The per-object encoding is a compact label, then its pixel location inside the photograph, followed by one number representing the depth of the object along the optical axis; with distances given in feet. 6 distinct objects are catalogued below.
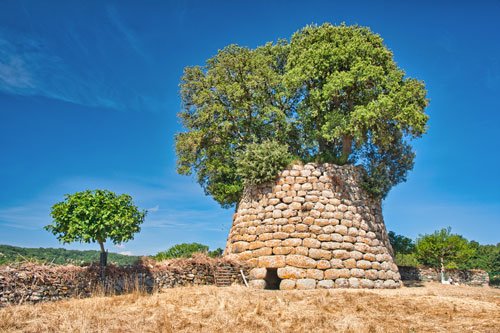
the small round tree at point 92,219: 41.84
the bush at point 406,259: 93.77
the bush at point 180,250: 70.38
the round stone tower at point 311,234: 50.08
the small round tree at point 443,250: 84.28
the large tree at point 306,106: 56.18
